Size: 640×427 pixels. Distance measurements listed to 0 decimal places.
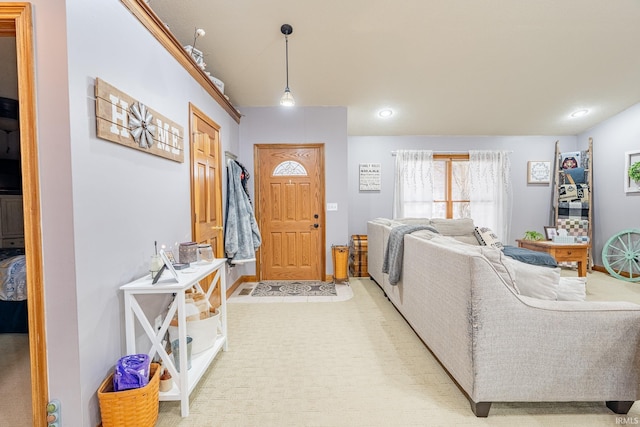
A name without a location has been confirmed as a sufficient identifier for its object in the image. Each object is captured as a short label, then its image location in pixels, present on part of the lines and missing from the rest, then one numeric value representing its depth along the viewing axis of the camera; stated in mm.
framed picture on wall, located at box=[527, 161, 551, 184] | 5125
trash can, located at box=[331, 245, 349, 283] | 4000
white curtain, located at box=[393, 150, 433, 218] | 5031
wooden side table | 3752
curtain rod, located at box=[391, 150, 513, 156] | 5091
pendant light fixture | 2691
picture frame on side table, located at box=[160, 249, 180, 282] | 1557
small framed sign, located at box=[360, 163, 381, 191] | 5094
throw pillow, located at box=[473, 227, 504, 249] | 3973
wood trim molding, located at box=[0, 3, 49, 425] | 1245
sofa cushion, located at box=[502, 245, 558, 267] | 3447
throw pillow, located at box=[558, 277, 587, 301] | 1598
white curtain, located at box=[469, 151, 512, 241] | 5043
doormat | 3623
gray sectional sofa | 1445
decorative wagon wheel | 4008
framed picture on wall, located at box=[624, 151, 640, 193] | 4062
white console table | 1510
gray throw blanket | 2631
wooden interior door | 2548
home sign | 1410
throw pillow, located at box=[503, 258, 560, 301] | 1600
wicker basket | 1315
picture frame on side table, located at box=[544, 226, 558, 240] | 4098
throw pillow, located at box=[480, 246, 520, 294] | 1530
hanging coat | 3391
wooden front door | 4203
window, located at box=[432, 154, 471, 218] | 5137
